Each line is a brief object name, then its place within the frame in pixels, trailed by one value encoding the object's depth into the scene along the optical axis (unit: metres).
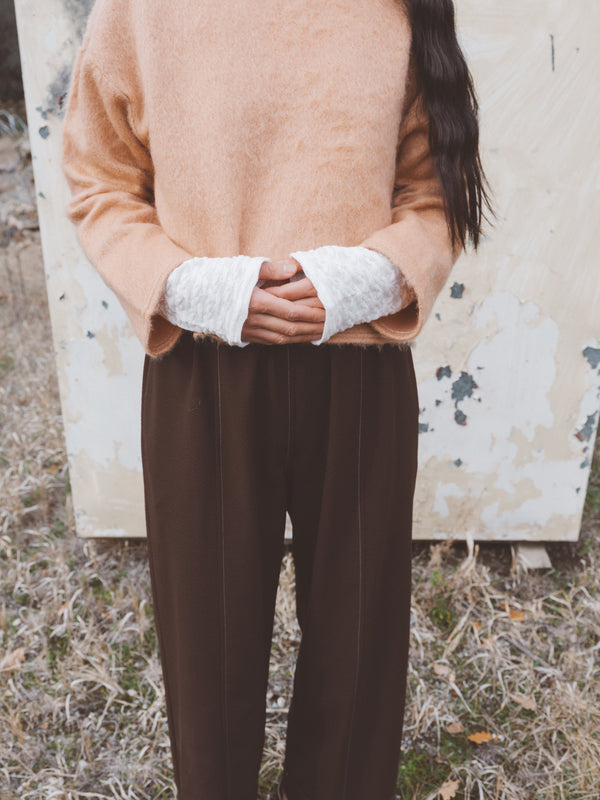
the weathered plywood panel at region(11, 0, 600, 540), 1.90
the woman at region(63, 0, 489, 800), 1.04
